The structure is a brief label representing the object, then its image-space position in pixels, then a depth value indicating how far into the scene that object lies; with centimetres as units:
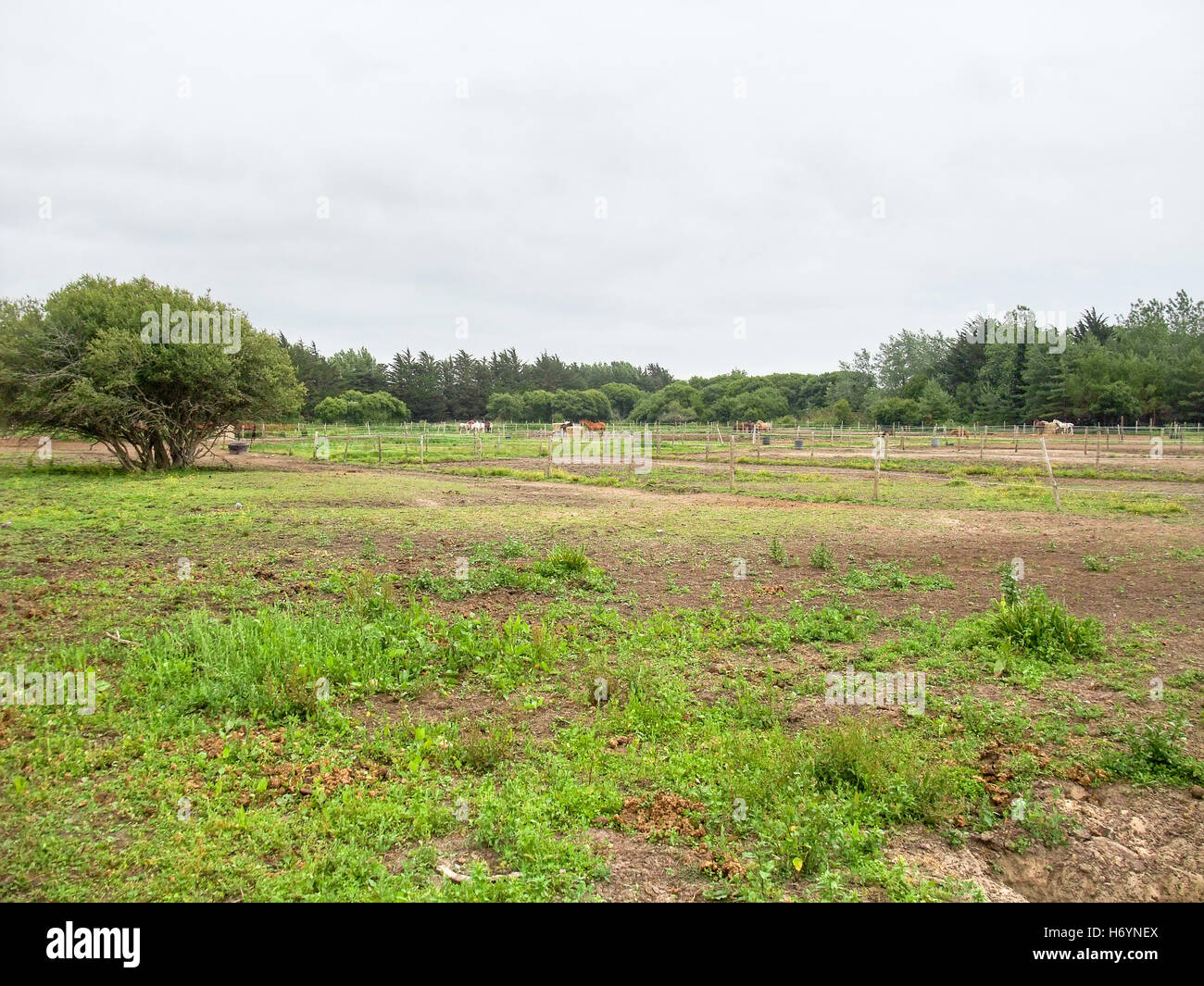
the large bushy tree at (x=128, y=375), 2158
